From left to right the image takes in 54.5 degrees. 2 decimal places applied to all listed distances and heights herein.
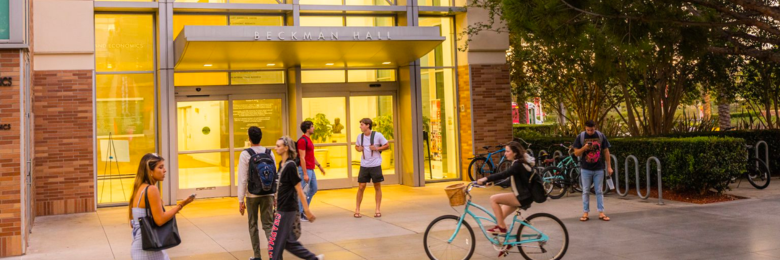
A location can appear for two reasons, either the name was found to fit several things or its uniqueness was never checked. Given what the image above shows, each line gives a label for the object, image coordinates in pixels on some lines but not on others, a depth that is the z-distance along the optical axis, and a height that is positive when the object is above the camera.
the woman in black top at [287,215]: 7.42 -0.66
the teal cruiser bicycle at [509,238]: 7.95 -1.02
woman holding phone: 5.84 -0.39
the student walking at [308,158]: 11.66 -0.15
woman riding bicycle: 8.02 -0.46
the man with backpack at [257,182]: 7.96 -0.35
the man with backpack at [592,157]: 11.22 -0.25
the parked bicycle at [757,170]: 15.73 -0.72
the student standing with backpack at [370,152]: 12.16 -0.09
